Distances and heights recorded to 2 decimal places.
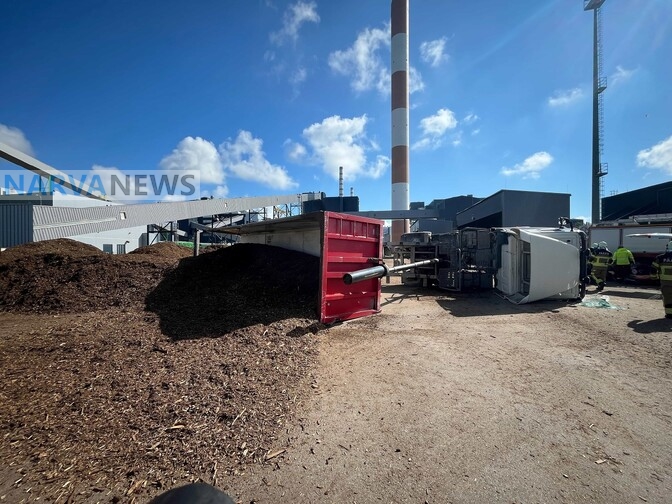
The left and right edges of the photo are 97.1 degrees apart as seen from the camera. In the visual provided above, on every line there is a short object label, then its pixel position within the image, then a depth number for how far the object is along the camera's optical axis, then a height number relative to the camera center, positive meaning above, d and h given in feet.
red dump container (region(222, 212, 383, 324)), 18.19 -0.31
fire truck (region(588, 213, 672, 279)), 40.93 +1.18
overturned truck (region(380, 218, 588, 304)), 26.25 -1.31
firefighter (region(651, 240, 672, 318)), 20.52 -2.32
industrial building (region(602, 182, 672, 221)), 88.12 +14.41
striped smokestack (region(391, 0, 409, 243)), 95.71 +51.63
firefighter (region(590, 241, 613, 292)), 35.78 -1.86
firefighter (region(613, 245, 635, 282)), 39.72 -2.20
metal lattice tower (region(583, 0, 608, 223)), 90.36 +35.17
